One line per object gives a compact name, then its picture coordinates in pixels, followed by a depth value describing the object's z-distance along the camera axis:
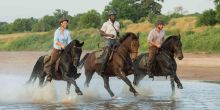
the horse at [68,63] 15.53
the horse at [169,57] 17.47
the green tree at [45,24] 115.69
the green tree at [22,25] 134.50
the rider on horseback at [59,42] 16.11
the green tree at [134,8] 102.88
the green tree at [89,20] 94.69
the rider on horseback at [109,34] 17.42
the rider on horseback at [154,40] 18.05
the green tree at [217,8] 56.54
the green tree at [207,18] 63.47
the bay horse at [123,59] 16.58
